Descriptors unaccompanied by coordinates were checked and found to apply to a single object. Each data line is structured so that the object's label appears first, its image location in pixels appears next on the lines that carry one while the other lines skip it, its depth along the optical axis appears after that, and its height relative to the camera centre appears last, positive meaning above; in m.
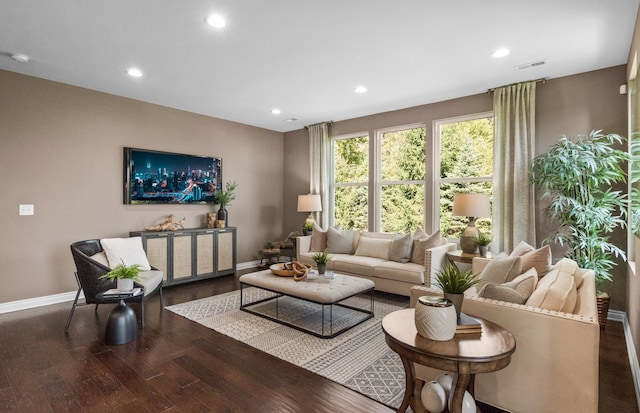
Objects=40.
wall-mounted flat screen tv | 4.80 +0.47
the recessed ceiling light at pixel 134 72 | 3.71 +1.55
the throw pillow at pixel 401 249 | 4.39 -0.55
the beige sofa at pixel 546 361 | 1.62 -0.78
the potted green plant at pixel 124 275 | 2.94 -0.61
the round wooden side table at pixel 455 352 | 1.47 -0.66
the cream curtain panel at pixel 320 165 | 6.20 +0.81
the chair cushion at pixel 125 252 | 3.73 -0.51
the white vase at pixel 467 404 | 1.62 -0.97
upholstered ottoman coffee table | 3.15 -1.16
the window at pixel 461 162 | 4.57 +0.66
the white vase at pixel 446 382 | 1.76 -0.95
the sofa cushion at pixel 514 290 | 1.98 -0.50
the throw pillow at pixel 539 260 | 2.41 -0.39
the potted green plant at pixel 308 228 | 5.99 -0.37
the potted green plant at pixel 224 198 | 5.66 +0.16
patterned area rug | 2.34 -1.20
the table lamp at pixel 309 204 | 5.97 +0.07
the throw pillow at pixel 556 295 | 1.83 -0.49
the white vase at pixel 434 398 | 1.70 -0.99
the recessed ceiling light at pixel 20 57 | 3.34 +1.53
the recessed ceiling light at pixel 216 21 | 2.66 +1.53
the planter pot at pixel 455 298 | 1.76 -0.48
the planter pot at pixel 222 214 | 5.65 -0.11
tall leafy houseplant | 3.28 +0.14
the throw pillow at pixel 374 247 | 4.71 -0.58
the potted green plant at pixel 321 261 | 3.62 -0.58
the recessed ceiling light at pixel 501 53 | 3.23 +1.55
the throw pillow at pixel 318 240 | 5.25 -0.51
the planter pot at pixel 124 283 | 2.97 -0.69
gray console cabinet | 4.65 -0.68
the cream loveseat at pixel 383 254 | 4.02 -0.66
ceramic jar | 1.61 -0.55
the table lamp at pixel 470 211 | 3.92 -0.04
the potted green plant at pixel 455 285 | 1.75 -0.41
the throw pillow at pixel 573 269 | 2.12 -0.40
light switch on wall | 3.91 -0.02
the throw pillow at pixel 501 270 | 2.42 -0.47
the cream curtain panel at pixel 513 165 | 3.99 +0.54
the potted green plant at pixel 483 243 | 3.89 -0.42
